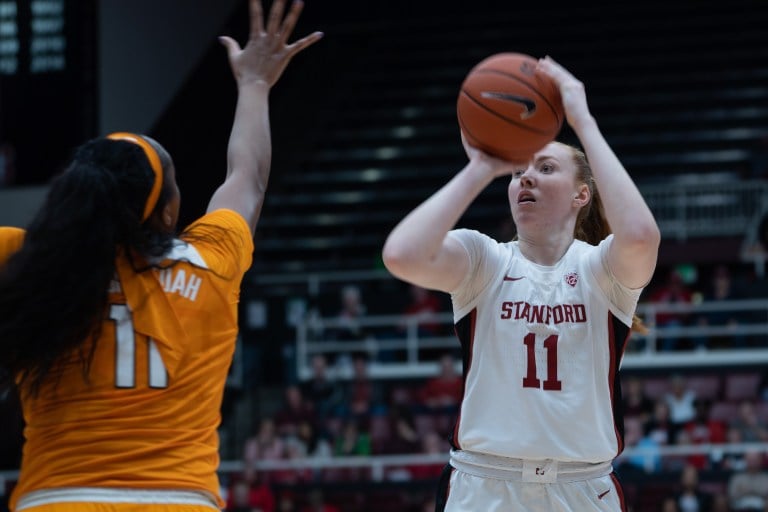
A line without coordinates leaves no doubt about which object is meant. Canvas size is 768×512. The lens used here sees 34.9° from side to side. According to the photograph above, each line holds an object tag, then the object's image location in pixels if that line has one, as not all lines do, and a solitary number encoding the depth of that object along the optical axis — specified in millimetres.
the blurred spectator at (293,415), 14203
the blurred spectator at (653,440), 12516
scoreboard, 16094
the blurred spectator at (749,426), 13023
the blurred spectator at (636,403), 13375
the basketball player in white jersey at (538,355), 4004
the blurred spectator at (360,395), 14516
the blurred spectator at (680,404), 13578
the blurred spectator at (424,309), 16000
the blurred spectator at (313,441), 13805
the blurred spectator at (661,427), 13055
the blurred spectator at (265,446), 13602
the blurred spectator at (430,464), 12750
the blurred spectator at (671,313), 15477
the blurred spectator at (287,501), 12312
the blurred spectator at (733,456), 12578
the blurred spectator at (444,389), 14164
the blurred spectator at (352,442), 13727
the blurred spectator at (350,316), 15930
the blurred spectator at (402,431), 13562
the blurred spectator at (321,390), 14906
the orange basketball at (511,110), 3715
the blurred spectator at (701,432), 12858
